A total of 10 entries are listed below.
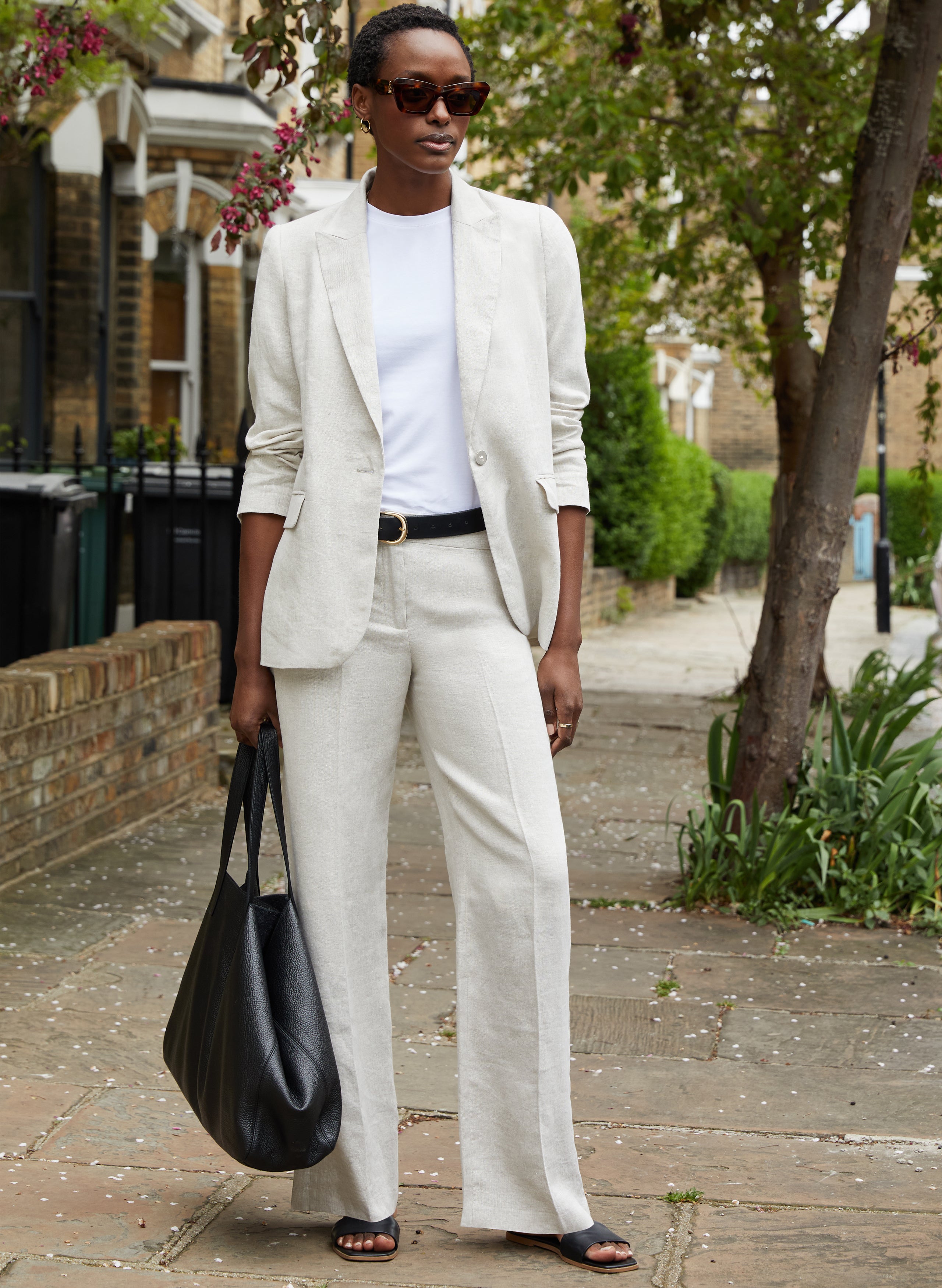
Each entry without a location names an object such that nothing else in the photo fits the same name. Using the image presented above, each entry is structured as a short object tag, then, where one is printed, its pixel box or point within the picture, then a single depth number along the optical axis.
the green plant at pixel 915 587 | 22.39
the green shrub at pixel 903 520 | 27.28
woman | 2.50
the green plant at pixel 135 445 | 10.38
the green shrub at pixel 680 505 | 19.08
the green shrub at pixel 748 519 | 26.31
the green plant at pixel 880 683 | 6.00
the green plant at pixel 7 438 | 10.32
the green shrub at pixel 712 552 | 22.55
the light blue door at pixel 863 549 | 28.38
